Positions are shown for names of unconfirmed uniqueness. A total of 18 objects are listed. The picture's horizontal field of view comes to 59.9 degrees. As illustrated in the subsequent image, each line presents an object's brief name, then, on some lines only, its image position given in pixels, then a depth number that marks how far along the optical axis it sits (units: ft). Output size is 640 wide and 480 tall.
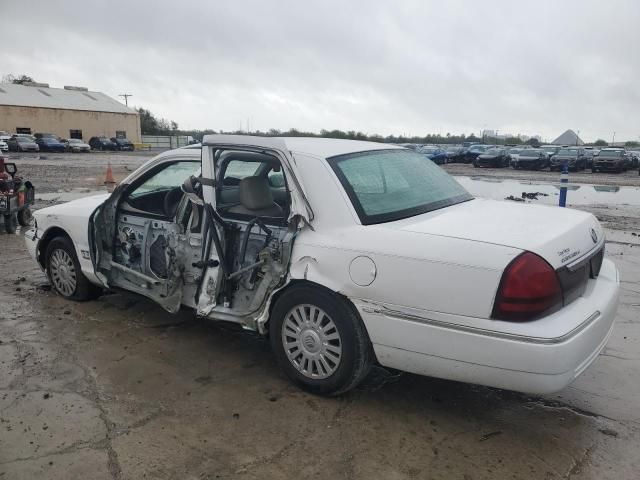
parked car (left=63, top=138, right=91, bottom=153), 150.10
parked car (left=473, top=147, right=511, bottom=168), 113.39
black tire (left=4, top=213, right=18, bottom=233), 30.50
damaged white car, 9.37
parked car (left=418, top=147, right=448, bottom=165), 124.90
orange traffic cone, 52.75
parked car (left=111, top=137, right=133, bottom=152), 171.83
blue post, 33.22
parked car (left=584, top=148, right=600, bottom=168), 104.88
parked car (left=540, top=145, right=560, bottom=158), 110.63
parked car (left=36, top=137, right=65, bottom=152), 146.51
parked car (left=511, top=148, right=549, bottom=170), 106.93
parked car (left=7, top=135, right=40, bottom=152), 134.21
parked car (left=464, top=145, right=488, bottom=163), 126.88
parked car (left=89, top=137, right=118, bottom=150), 169.78
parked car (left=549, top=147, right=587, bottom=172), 104.54
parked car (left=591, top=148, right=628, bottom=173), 100.17
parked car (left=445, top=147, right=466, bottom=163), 132.67
